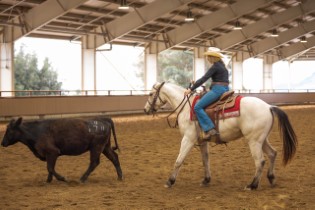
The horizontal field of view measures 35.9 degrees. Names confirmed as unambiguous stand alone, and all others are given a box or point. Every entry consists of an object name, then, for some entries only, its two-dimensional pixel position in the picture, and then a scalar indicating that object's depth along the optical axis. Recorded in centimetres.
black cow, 754
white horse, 716
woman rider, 734
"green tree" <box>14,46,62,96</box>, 3606
